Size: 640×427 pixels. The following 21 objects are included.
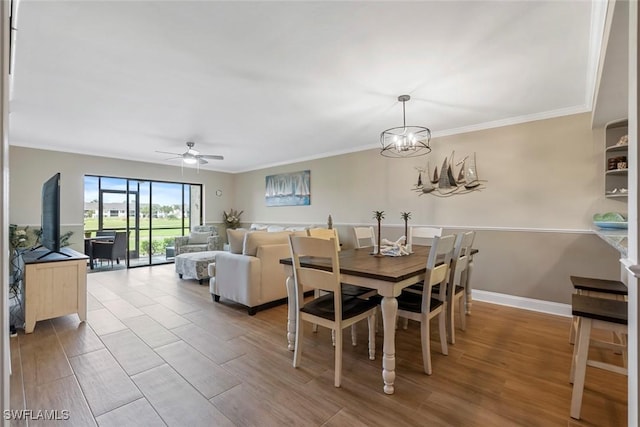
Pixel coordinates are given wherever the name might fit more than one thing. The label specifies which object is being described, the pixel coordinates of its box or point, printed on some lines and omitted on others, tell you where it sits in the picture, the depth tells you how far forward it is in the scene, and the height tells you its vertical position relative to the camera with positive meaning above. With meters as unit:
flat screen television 2.87 -0.04
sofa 3.30 -0.70
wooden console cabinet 2.74 -0.75
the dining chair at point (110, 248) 5.87 -0.74
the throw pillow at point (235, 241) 3.59 -0.36
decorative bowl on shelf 2.59 -0.07
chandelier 3.10 +0.97
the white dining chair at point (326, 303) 1.89 -0.70
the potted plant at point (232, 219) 7.63 -0.17
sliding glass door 6.05 +0.02
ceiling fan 4.44 +0.90
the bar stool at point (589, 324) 1.50 -0.61
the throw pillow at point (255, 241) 3.40 -0.34
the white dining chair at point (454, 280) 2.45 -0.58
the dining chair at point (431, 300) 2.03 -0.70
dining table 1.84 -0.46
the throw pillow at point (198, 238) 6.16 -0.55
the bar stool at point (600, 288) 2.12 -0.58
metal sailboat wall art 3.92 +0.48
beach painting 6.12 +0.55
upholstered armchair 5.95 -0.63
